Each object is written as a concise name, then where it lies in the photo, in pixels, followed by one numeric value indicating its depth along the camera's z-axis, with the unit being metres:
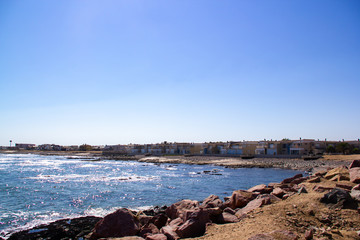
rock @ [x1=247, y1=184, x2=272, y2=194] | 13.95
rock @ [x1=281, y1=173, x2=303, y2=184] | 17.62
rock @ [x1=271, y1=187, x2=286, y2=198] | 11.75
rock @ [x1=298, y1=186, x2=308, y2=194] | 10.81
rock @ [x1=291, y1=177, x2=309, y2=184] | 16.53
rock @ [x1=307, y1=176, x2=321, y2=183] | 13.58
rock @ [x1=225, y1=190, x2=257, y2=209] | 11.64
